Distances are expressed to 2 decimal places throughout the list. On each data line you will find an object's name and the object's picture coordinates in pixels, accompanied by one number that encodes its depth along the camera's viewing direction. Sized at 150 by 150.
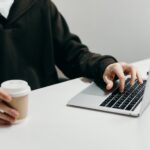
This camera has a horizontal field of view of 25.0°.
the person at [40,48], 1.40
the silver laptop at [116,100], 0.95
